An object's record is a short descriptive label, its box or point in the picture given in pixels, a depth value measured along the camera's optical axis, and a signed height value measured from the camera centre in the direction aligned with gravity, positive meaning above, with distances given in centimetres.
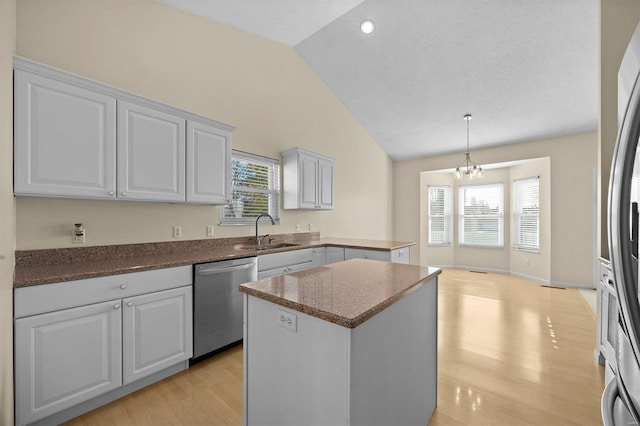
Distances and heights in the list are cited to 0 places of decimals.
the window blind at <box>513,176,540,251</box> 538 -2
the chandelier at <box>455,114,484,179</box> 426 +65
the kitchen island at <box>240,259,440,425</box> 96 -56
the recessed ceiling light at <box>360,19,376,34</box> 339 +238
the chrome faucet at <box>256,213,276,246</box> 327 -31
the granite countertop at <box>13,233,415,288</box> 161 -36
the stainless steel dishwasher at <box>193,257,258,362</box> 217 -77
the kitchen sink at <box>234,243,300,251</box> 316 -41
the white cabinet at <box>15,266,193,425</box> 145 -77
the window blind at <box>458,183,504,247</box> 611 -5
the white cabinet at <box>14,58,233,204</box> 164 +51
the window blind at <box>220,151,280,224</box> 330 +31
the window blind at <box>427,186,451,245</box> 662 -2
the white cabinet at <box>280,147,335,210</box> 374 +48
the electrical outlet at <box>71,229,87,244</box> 208 -19
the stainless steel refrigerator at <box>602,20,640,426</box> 54 -6
